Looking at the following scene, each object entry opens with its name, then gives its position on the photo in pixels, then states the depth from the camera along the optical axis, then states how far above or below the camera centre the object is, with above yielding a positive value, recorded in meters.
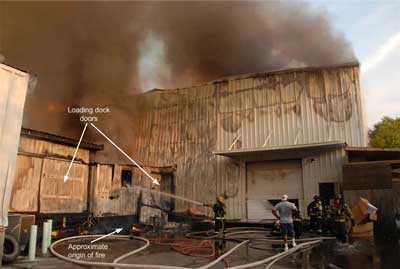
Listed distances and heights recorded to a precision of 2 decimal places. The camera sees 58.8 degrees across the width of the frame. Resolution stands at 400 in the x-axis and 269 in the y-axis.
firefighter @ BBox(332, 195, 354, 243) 11.36 -0.54
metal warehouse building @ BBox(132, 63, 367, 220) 16.53 +3.39
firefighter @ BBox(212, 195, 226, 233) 12.66 -0.34
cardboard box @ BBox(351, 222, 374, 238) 12.84 -1.04
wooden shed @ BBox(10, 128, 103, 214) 12.51 +0.89
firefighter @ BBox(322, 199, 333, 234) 12.44 -0.70
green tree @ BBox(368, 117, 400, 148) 33.99 +6.65
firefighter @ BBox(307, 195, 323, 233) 13.03 -0.49
